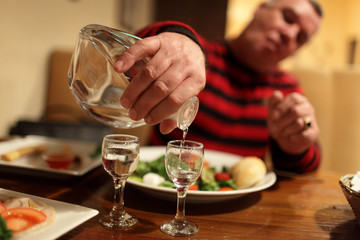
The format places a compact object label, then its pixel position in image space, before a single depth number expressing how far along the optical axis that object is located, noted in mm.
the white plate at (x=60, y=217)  437
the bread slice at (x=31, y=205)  485
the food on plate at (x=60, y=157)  868
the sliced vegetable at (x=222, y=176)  833
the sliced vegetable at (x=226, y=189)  722
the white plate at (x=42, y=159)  763
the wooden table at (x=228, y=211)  553
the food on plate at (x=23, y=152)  820
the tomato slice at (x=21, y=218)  438
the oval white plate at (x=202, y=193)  635
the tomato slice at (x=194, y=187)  736
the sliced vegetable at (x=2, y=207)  475
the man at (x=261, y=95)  992
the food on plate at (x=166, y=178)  733
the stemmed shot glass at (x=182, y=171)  541
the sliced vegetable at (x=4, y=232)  407
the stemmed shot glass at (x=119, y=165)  546
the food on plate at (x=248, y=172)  790
